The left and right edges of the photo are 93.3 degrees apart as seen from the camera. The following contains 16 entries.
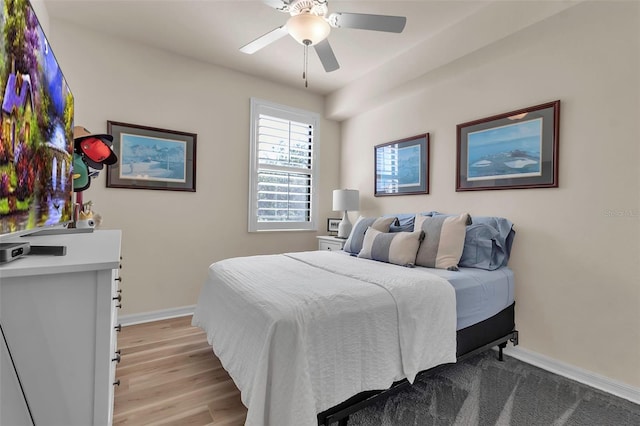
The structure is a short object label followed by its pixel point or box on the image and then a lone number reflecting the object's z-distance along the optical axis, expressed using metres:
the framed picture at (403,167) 3.15
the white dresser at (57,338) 0.75
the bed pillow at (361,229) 2.78
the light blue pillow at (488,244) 2.28
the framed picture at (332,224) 4.10
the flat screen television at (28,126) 0.79
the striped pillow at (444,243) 2.22
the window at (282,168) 3.62
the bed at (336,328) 1.26
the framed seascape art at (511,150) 2.21
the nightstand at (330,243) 3.52
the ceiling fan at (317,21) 1.81
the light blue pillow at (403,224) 2.75
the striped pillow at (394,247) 2.29
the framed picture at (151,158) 2.85
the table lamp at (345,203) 3.64
